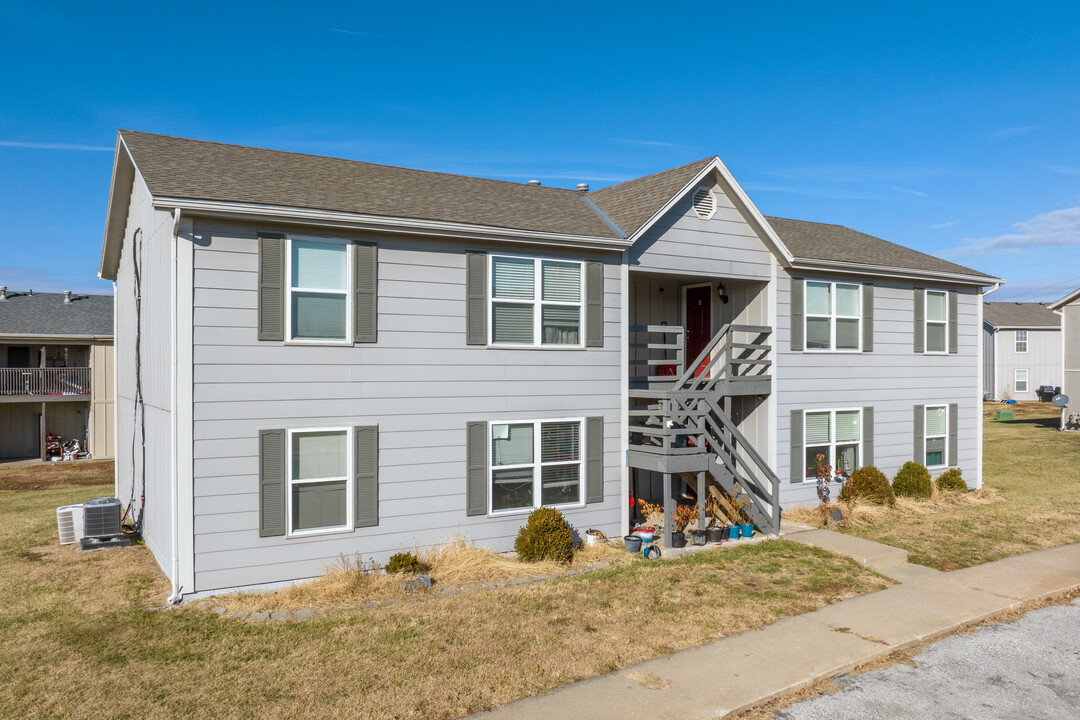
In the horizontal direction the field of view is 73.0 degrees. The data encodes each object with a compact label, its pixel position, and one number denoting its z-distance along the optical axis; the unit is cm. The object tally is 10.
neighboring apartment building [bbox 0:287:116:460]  2734
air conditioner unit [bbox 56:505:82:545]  1327
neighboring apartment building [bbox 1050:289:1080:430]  3164
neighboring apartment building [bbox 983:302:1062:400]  4947
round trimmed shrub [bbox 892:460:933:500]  1647
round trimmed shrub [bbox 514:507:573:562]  1150
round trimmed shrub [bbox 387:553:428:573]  1062
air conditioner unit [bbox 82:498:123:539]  1291
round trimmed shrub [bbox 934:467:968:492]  1722
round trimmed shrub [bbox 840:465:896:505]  1577
